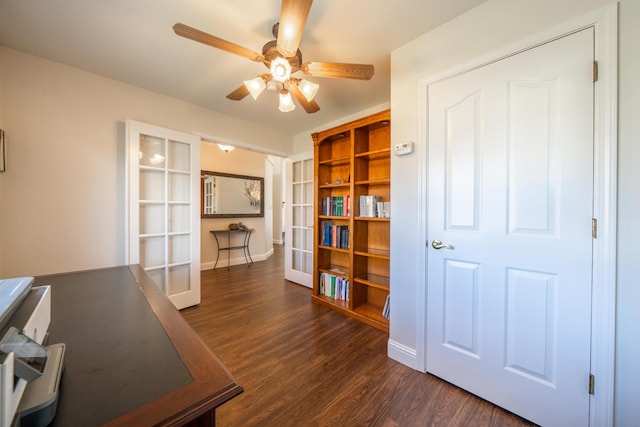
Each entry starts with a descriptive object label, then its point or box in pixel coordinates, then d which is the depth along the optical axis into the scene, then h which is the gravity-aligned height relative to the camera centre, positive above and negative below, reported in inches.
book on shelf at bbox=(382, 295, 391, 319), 92.3 -38.8
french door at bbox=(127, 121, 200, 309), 93.1 +1.5
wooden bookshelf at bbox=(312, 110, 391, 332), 100.3 -1.5
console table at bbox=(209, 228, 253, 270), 188.2 -25.9
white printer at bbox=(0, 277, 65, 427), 15.1 -12.0
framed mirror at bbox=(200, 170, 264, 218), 185.6 +13.8
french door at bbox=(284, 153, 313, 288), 143.3 -5.1
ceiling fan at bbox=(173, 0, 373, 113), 47.4 +38.0
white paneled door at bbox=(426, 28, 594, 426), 47.1 -4.0
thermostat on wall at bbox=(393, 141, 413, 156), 69.8 +19.7
